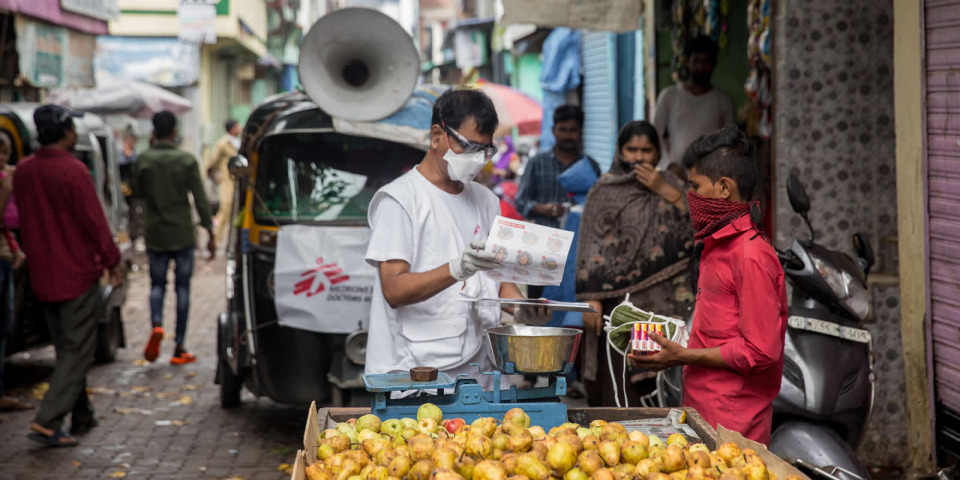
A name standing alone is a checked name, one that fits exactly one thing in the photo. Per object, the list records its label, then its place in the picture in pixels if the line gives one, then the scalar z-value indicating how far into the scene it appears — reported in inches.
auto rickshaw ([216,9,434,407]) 222.5
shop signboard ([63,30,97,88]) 561.6
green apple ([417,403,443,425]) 119.1
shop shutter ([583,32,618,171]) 533.6
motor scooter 146.8
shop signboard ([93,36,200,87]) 968.3
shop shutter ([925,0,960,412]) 164.7
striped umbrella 584.9
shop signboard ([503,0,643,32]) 312.7
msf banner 227.3
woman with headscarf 200.7
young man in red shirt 121.3
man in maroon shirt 240.8
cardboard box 104.7
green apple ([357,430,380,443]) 114.0
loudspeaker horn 218.1
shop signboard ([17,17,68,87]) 469.4
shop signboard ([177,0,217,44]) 794.8
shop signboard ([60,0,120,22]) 552.8
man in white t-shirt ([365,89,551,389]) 136.8
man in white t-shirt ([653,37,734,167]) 273.4
